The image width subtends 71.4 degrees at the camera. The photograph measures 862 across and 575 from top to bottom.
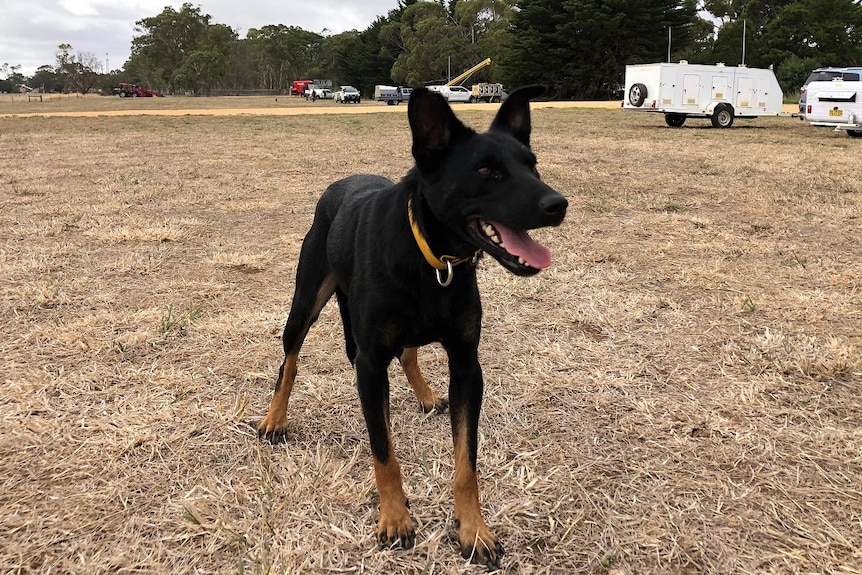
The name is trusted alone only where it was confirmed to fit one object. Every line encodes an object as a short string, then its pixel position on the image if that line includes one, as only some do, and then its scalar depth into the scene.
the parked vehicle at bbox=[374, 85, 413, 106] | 51.25
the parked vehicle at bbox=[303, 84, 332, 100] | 59.02
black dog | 1.89
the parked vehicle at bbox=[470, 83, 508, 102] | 45.54
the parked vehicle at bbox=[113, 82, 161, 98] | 74.45
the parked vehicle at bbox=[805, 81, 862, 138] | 15.22
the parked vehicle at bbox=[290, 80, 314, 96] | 71.01
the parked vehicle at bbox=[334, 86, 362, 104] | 52.09
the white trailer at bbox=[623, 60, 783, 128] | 18.77
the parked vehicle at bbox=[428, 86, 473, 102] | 45.34
